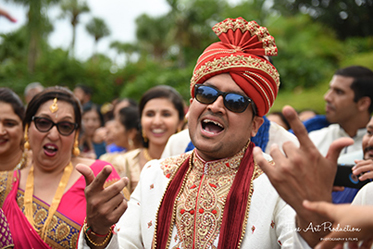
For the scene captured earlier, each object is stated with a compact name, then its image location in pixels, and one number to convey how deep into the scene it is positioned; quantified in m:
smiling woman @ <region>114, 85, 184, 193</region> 4.29
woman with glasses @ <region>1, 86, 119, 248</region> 2.80
